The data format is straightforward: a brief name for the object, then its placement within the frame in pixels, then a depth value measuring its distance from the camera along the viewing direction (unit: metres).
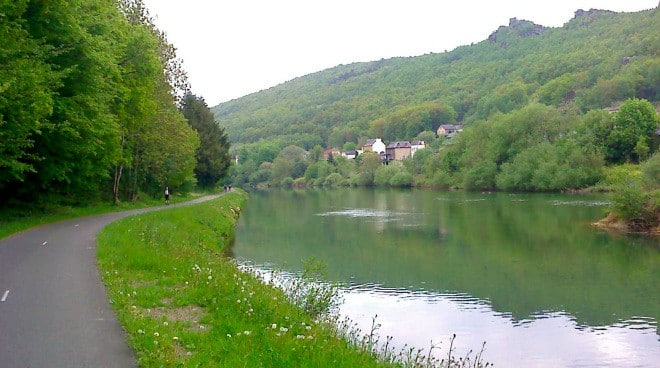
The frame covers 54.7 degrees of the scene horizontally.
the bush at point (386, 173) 118.31
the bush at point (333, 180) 131.99
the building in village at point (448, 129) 179.25
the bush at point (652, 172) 42.53
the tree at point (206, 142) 67.50
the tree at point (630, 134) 81.56
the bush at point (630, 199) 37.41
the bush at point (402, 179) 112.62
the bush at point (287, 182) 148.39
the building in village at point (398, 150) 172.38
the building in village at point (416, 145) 171.75
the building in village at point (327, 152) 174.01
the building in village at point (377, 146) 184.12
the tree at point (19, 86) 19.56
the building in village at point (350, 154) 184.88
